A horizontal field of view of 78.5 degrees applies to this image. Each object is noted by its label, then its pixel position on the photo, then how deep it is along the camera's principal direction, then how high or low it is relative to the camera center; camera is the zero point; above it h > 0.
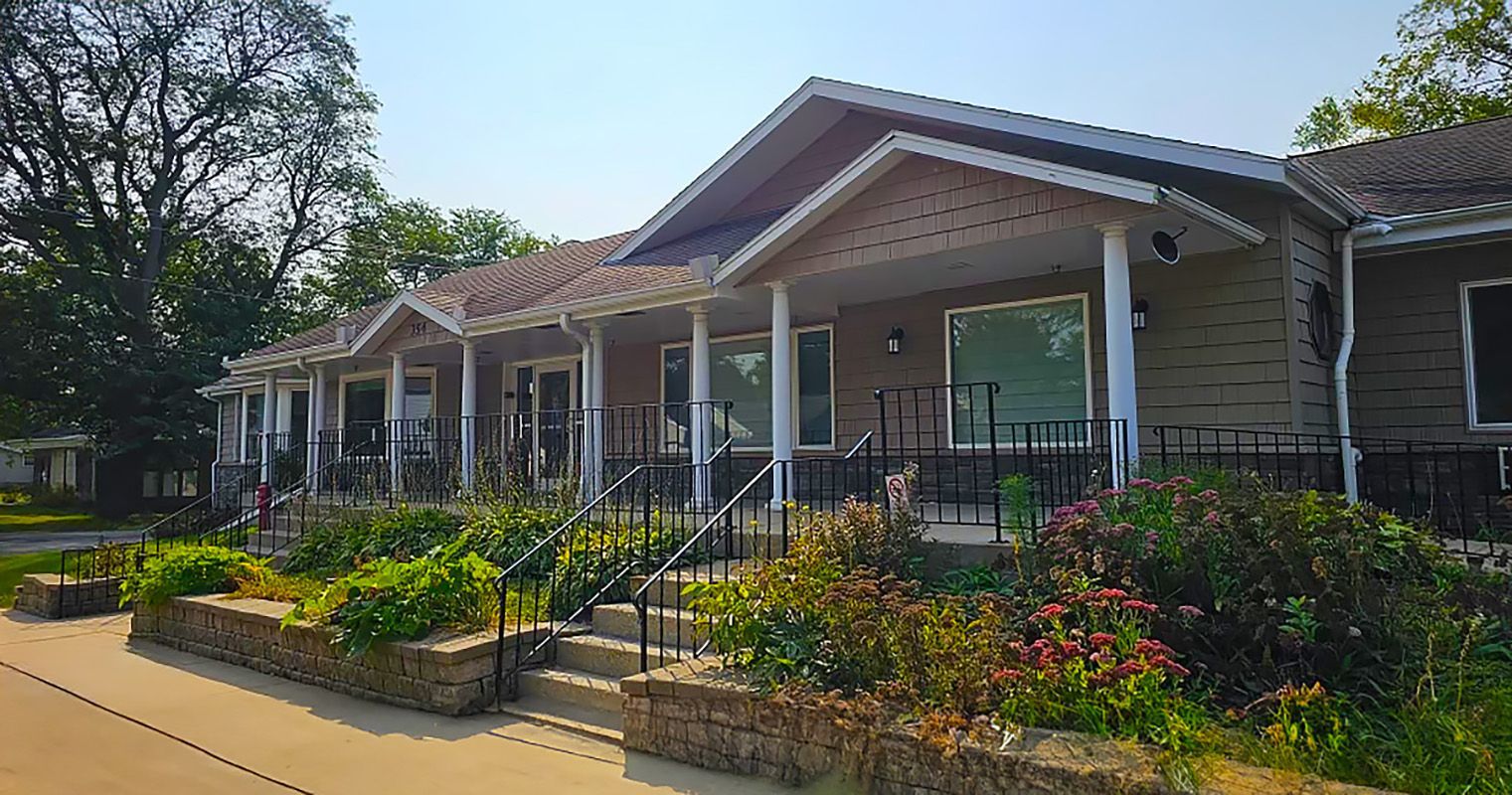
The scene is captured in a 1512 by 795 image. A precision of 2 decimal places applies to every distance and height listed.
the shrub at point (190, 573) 7.98 -1.05
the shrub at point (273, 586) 7.70 -1.15
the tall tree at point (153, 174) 24.44 +8.38
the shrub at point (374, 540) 8.66 -0.85
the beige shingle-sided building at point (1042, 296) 7.04 +1.44
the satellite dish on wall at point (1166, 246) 6.88 +1.46
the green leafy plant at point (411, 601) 5.84 -0.98
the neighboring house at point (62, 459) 34.72 -0.13
